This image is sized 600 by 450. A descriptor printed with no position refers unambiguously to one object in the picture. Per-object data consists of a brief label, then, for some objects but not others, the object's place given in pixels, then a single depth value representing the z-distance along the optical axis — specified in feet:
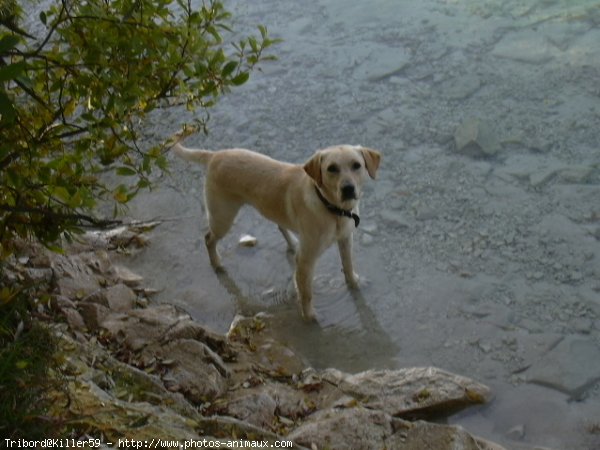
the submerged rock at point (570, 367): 13.55
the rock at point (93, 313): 14.21
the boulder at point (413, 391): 12.94
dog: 15.05
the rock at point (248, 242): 19.26
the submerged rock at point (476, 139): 20.88
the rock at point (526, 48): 25.52
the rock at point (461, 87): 24.07
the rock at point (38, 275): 14.13
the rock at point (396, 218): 18.70
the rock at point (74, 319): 13.49
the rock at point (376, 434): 10.71
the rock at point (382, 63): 26.19
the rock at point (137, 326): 13.77
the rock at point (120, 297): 15.69
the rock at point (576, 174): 19.11
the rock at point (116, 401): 9.00
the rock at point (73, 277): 15.35
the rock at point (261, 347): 14.88
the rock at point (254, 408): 11.74
